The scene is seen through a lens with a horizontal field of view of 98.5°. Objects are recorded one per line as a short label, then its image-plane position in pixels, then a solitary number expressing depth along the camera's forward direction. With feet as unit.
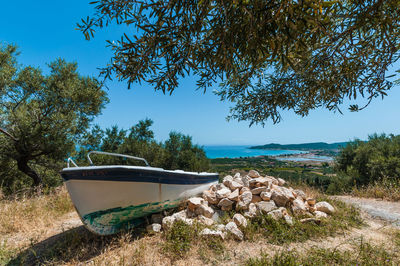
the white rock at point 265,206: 11.90
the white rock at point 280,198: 12.84
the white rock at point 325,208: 12.97
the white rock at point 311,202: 13.73
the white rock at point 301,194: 14.40
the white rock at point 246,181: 14.99
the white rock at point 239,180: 15.56
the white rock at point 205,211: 11.59
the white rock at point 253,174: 15.99
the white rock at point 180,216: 10.90
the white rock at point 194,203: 11.90
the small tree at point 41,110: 22.07
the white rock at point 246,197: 12.63
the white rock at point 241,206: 12.30
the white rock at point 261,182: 14.29
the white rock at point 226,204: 12.52
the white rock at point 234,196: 12.75
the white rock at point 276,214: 11.23
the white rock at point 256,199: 13.32
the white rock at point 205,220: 10.78
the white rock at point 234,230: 9.67
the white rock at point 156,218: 11.67
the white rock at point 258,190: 13.52
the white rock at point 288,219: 10.87
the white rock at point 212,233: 9.47
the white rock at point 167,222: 10.29
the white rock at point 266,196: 12.85
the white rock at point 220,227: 10.11
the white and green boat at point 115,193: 9.11
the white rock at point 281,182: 17.19
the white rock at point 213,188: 14.94
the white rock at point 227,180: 15.01
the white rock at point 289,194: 13.24
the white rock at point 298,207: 12.30
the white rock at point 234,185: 14.28
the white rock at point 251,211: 11.64
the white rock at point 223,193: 13.10
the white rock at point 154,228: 10.43
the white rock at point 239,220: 10.57
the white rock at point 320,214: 12.07
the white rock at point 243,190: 14.02
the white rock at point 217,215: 11.74
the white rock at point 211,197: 13.11
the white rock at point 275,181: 16.63
